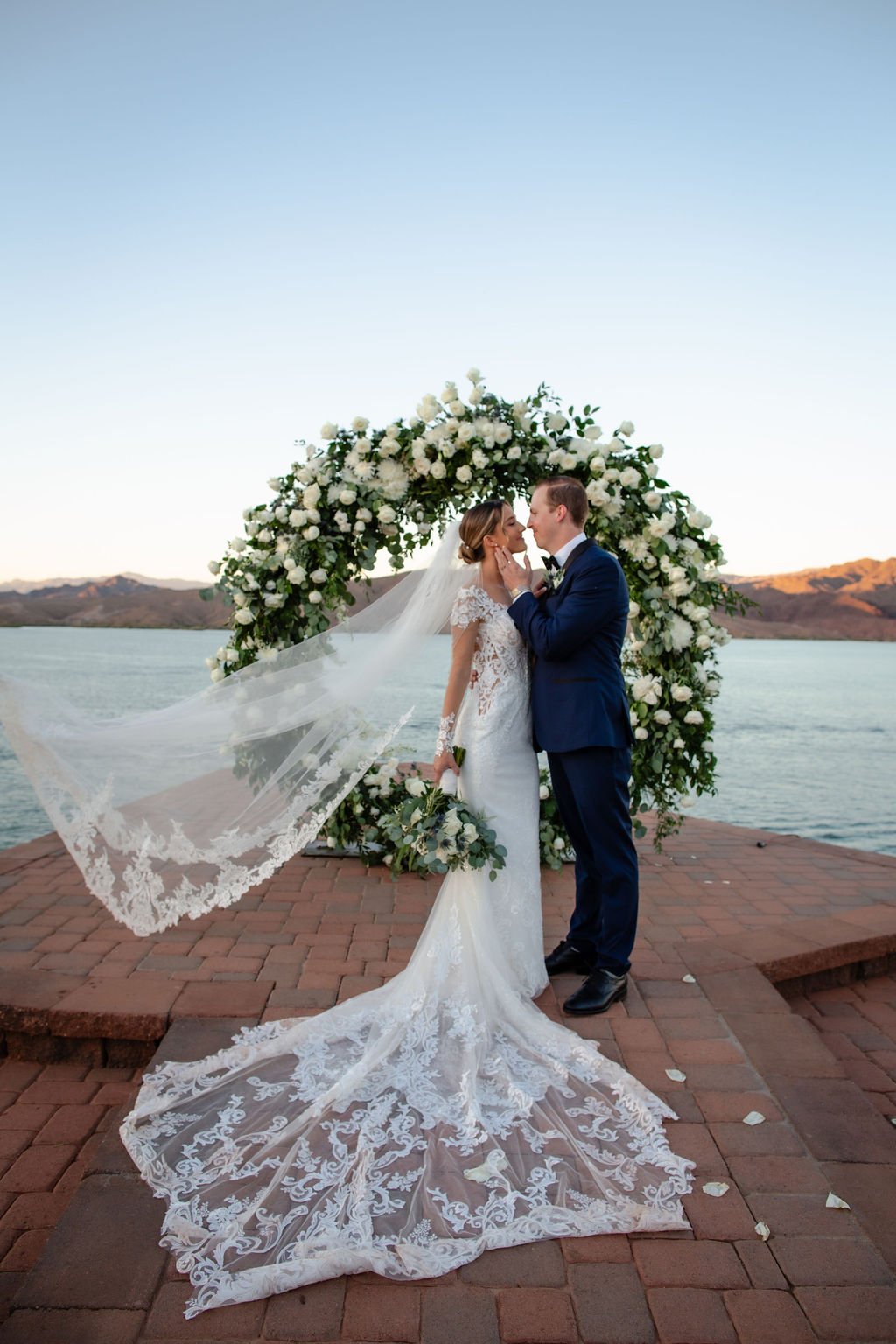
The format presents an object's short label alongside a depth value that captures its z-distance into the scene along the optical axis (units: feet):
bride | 7.68
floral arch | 16.98
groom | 11.80
